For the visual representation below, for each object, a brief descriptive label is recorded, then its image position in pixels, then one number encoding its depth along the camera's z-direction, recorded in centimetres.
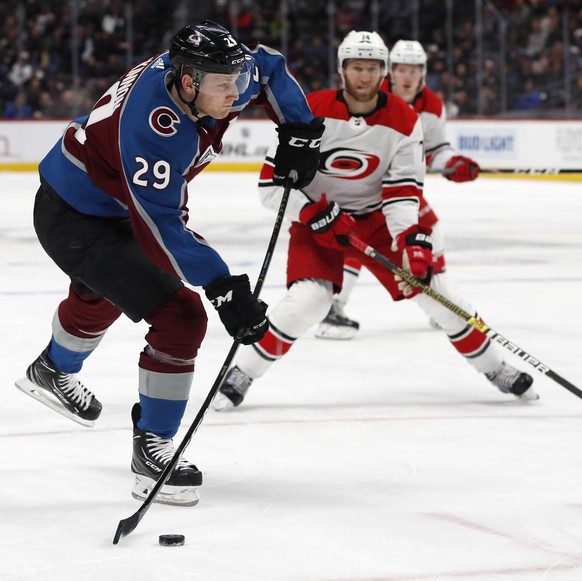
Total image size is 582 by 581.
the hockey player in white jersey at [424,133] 933
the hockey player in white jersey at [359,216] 717
